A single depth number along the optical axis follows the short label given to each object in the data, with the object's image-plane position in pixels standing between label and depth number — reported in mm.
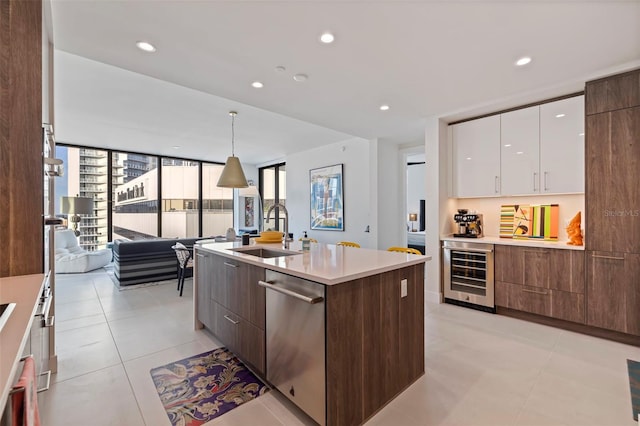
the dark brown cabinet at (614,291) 2648
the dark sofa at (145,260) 4641
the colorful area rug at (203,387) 1822
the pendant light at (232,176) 3811
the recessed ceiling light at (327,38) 2184
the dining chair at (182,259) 4405
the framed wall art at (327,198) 6097
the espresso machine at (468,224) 3895
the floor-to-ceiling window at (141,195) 6582
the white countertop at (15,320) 598
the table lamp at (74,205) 4996
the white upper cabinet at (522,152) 3129
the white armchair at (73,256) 5707
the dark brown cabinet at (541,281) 2957
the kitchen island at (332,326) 1562
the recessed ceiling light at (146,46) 2280
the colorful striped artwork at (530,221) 3432
